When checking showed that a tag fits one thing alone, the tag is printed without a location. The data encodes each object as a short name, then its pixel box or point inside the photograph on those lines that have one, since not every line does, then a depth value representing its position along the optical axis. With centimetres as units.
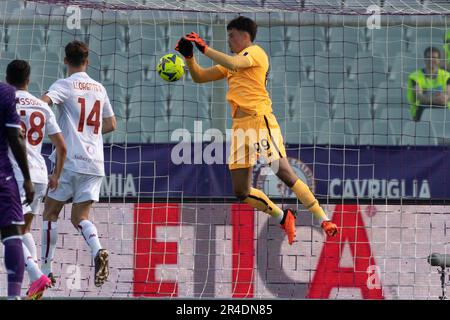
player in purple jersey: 1346
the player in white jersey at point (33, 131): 1548
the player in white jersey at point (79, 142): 1692
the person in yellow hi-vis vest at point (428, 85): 2556
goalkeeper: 1831
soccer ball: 1833
